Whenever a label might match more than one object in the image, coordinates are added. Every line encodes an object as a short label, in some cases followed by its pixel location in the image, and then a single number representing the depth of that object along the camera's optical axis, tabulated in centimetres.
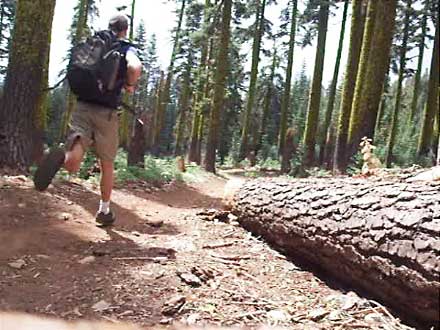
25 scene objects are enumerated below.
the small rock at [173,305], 256
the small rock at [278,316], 255
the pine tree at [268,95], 3070
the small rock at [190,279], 301
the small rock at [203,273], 315
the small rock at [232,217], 550
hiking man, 404
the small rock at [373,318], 262
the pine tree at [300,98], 4448
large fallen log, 262
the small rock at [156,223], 515
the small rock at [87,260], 338
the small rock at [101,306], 259
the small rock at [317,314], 262
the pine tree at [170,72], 2840
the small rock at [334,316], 262
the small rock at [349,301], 282
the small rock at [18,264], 321
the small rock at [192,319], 246
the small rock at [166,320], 246
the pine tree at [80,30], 2095
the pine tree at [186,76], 2908
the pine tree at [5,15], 2975
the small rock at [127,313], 254
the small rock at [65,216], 458
